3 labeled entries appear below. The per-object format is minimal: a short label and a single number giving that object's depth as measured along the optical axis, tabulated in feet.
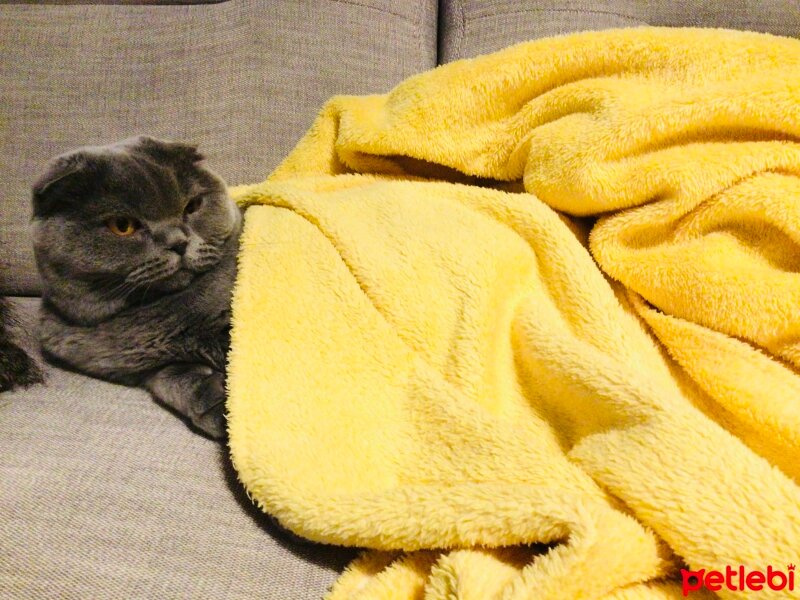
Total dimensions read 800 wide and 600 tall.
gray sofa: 3.72
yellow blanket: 1.55
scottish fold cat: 2.43
